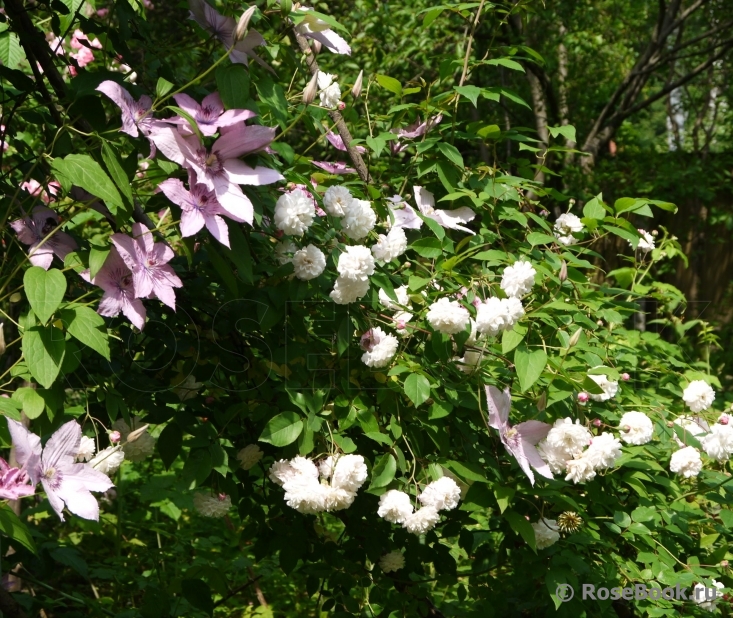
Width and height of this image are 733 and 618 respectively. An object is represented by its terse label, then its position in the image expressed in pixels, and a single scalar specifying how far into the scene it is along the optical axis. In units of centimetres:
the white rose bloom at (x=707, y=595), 155
